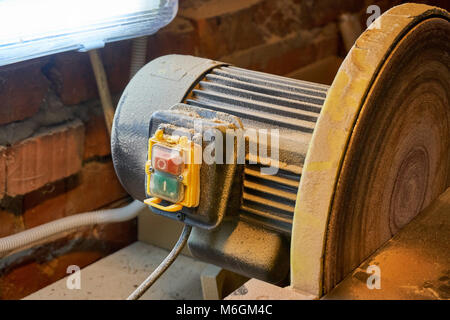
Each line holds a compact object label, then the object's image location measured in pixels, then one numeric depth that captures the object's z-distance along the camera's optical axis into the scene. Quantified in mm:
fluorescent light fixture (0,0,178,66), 876
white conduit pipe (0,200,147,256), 1093
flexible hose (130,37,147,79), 1229
